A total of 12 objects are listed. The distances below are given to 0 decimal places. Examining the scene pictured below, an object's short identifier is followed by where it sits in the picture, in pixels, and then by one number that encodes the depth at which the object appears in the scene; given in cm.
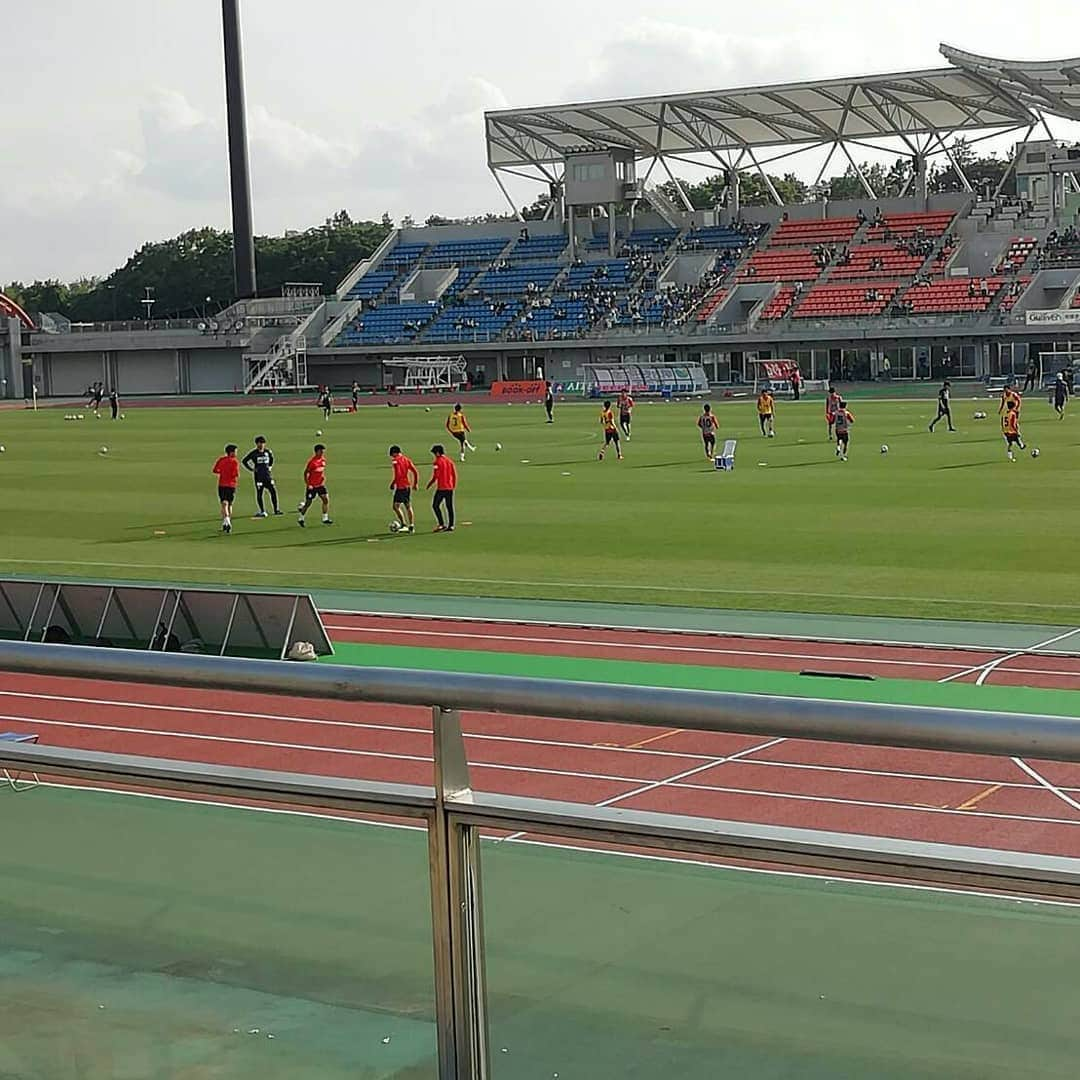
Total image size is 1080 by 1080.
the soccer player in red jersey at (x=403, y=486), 2725
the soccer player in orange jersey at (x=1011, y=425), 3747
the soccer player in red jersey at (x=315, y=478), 2864
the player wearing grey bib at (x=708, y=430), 3900
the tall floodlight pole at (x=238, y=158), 9369
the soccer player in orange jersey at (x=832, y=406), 3900
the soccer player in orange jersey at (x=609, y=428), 4003
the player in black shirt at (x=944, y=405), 4576
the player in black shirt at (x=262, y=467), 3003
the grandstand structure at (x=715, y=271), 7781
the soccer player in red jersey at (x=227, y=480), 2805
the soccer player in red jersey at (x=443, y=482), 2719
